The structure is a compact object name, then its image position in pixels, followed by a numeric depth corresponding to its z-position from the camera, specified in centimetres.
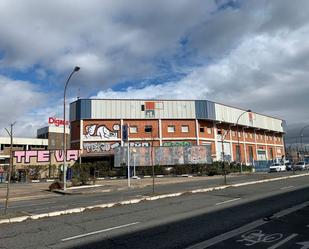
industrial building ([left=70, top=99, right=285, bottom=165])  3539
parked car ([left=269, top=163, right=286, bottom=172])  3814
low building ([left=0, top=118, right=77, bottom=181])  2802
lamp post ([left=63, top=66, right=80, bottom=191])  1642
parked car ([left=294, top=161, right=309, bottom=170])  4149
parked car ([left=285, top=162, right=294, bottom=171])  4142
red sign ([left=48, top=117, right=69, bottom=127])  4370
